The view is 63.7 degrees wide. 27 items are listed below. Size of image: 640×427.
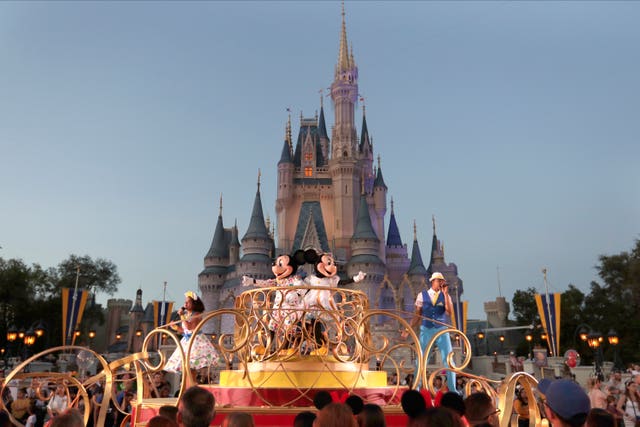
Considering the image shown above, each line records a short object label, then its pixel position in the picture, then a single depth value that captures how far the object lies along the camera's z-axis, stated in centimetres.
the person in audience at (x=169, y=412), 333
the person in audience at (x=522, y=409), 783
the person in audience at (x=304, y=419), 306
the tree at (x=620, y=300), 3456
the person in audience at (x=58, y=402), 844
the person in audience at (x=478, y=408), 317
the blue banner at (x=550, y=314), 2330
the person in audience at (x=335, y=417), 274
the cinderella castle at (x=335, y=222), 5294
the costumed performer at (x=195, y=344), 688
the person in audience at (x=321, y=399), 375
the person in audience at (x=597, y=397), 805
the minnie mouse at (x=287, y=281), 661
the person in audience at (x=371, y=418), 291
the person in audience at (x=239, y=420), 272
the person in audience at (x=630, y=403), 821
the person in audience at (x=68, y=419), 274
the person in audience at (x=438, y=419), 249
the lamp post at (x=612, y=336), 1771
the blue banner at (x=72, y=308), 2411
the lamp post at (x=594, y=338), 1689
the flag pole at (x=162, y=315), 3412
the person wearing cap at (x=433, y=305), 701
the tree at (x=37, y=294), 3922
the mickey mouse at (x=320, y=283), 648
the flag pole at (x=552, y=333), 2297
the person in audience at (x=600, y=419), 290
